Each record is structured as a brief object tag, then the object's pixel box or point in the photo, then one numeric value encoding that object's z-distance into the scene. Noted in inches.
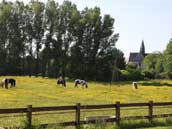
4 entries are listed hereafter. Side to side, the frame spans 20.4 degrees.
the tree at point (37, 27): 4633.4
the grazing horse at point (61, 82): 2561.5
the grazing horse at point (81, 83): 2611.0
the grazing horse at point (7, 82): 2130.9
